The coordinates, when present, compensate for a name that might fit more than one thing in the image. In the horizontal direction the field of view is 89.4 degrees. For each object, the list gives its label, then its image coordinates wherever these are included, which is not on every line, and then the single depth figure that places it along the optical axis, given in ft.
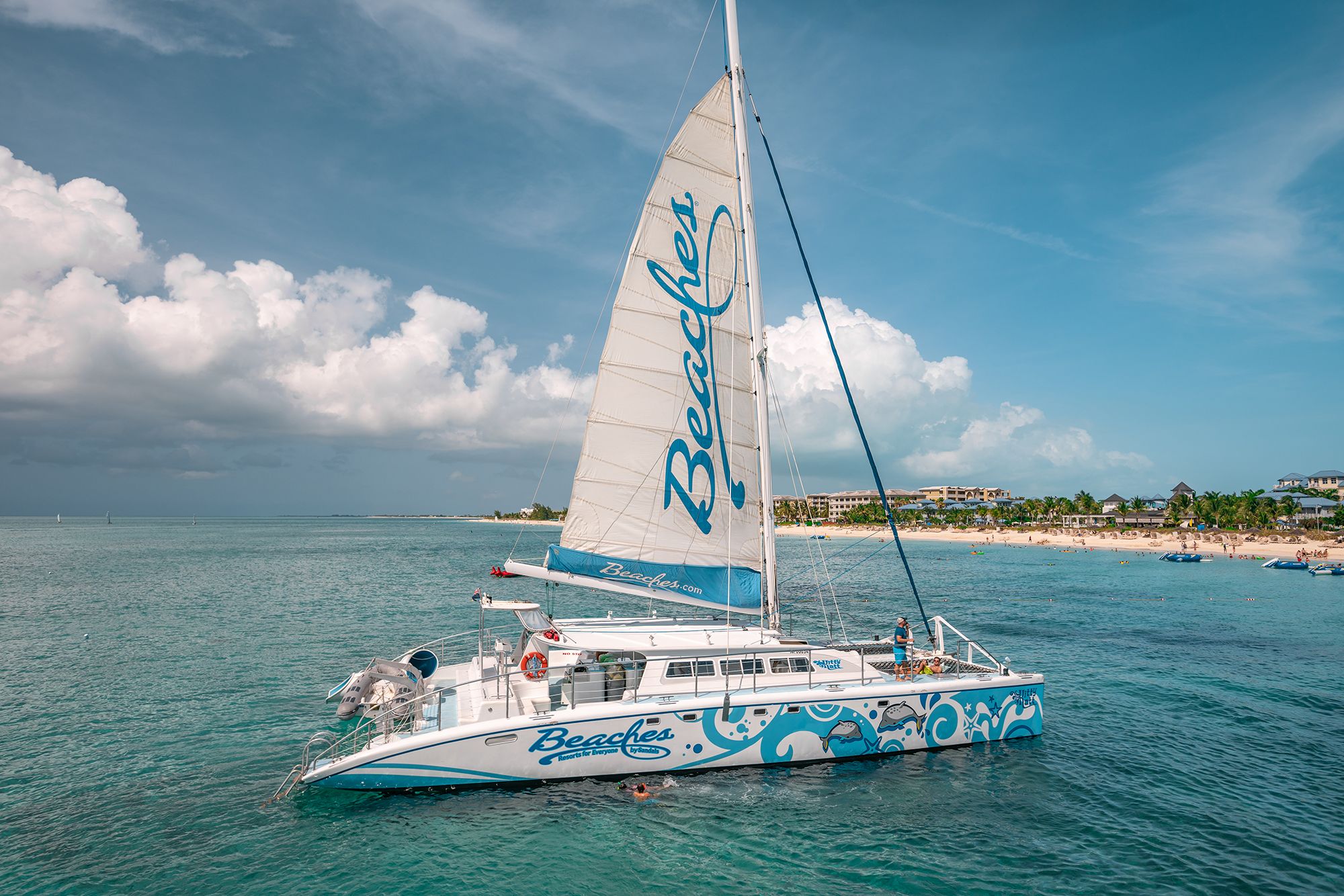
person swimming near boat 45.68
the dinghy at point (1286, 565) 218.46
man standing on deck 56.24
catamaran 50.80
